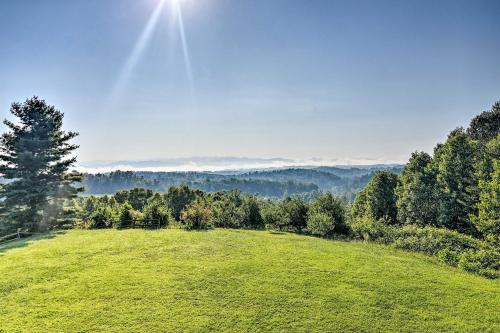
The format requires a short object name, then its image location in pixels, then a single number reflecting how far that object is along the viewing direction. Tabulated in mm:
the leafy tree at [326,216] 30766
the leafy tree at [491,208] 21234
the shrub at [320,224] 30578
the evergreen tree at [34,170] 30516
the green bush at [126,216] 29688
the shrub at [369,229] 29547
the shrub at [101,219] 30000
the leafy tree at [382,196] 46750
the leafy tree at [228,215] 34650
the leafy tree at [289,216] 35719
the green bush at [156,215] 30438
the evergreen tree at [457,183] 31422
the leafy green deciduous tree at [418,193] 37250
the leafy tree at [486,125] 40438
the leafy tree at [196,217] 28641
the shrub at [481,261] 18406
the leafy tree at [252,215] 38094
